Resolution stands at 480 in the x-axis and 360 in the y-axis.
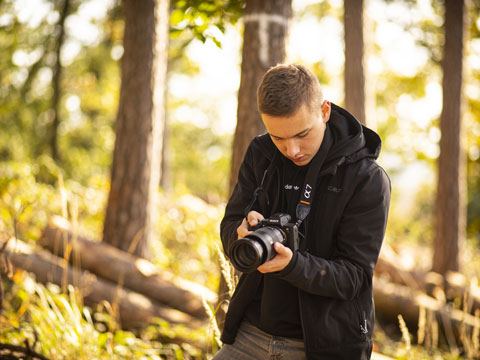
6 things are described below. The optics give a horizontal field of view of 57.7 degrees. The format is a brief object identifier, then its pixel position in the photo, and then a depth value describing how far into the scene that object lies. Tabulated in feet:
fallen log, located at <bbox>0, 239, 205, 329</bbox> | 13.99
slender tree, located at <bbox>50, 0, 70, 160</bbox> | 38.75
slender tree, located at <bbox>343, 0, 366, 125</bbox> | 21.20
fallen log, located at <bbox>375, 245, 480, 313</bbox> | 23.16
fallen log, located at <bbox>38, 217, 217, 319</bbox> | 14.97
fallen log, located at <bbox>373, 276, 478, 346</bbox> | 18.91
